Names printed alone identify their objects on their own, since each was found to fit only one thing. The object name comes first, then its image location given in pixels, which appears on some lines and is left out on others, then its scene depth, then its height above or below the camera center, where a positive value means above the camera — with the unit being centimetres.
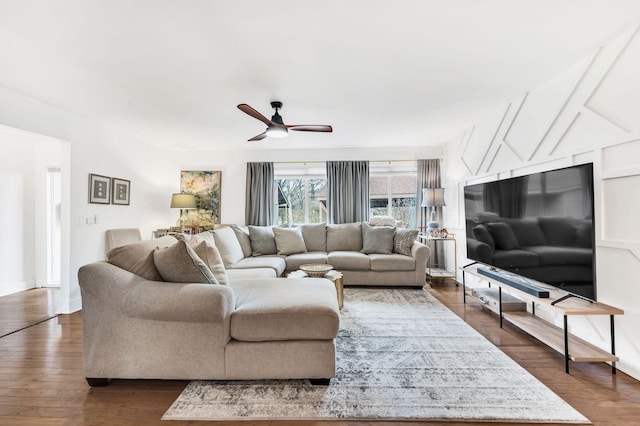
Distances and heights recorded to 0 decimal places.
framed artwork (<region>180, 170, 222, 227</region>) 535 +50
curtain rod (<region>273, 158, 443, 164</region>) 522 +100
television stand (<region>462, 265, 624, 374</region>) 188 -96
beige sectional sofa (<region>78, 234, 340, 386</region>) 176 -77
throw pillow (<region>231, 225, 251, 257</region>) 434 -37
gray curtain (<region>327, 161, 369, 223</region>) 520 +42
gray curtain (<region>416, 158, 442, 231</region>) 508 +63
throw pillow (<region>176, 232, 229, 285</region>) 214 -33
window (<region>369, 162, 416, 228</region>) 531 +46
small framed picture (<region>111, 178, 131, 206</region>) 397 +38
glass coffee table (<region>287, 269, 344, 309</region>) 309 -70
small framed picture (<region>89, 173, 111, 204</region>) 362 +37
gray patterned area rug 156 -111
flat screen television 198 -12
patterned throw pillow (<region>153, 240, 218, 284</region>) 186 -33
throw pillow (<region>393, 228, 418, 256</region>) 429 -42
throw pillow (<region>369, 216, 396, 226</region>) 482 -12
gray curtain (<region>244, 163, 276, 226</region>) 526 +39
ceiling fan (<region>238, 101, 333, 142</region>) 274 +94
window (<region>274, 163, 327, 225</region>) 543 +44
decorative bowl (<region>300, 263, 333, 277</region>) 310 -62
